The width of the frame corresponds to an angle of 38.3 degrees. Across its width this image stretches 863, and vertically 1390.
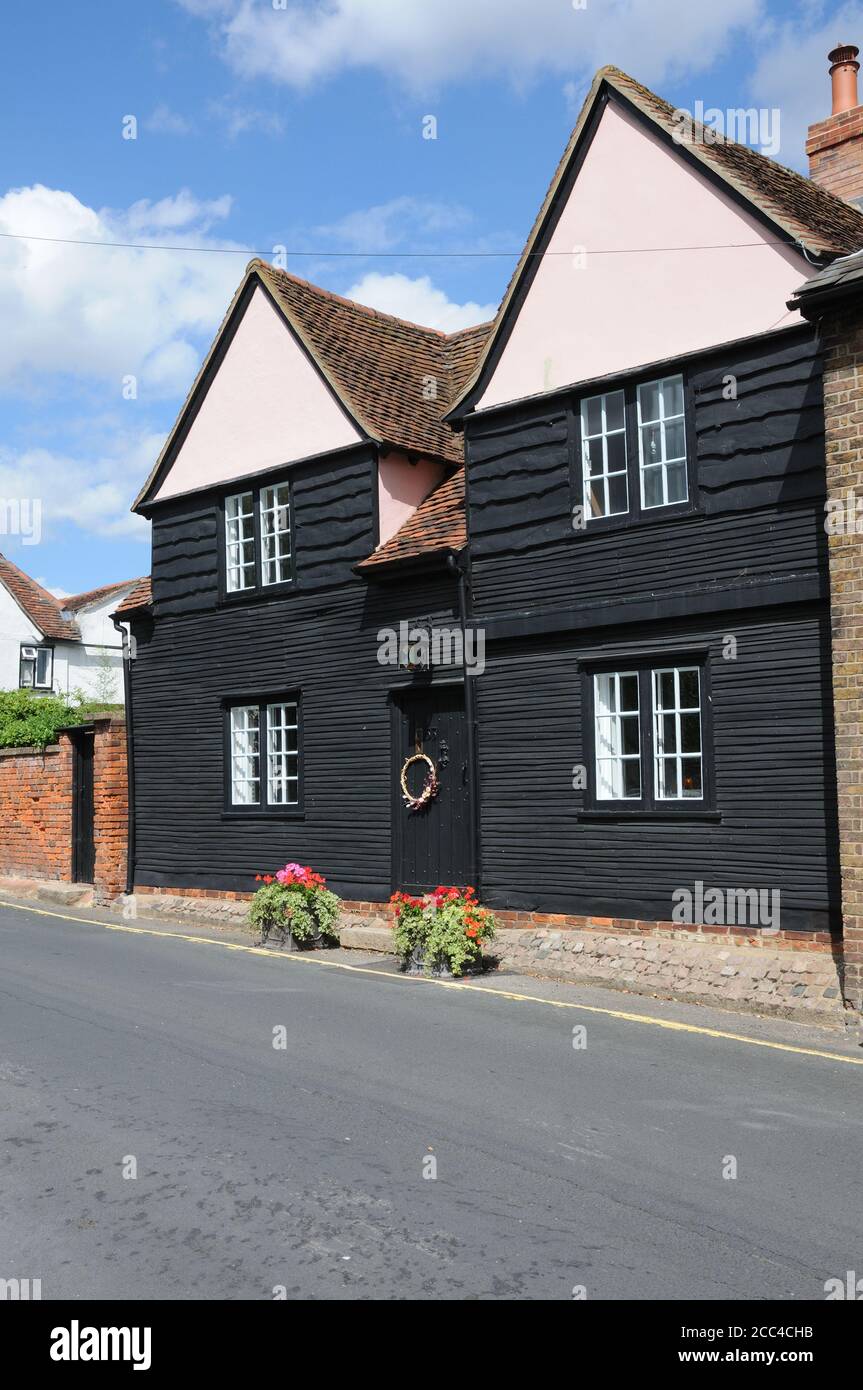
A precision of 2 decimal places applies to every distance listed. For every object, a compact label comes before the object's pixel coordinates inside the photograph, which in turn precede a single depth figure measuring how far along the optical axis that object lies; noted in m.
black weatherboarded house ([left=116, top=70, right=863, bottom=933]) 11.24
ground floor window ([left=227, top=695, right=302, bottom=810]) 16.45
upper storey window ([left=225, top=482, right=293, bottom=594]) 16.64
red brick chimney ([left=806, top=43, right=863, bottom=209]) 14.84
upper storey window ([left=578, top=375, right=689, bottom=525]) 12.17
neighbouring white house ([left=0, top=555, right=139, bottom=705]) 42.84
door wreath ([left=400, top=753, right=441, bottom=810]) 14.32
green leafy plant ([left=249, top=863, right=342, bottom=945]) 14.04
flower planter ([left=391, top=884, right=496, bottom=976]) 11.95
